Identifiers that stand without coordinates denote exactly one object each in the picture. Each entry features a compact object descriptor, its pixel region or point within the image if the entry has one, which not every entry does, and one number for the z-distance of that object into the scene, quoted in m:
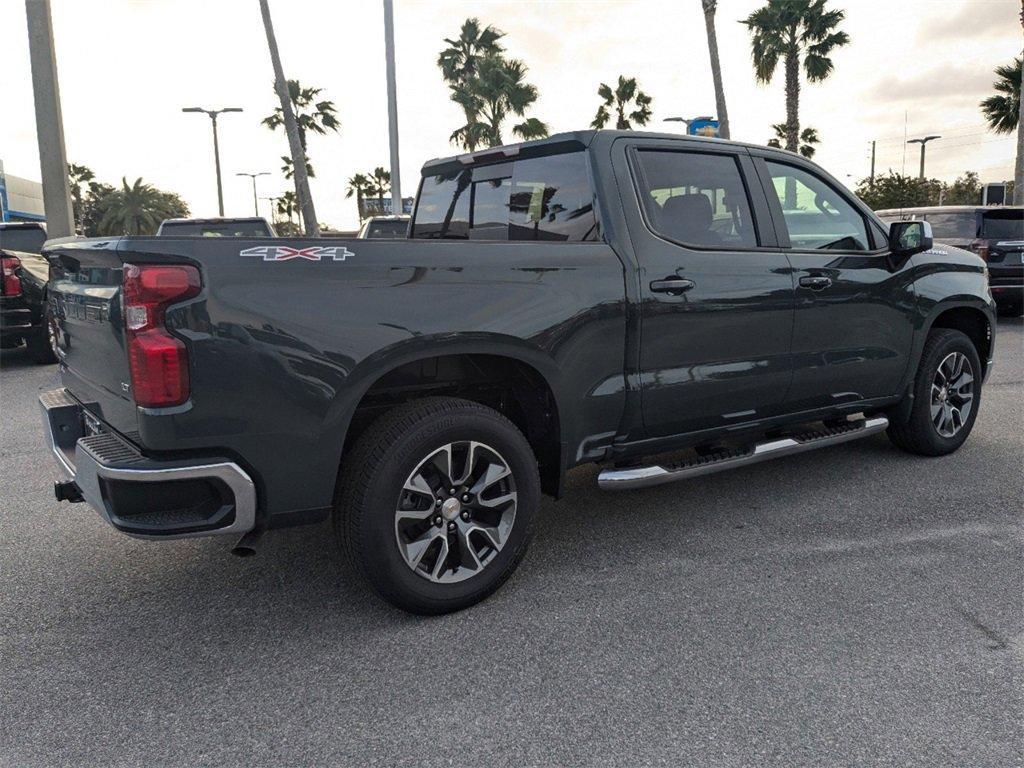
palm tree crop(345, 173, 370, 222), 72.38
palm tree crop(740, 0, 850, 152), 26.64
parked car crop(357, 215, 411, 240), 12.71
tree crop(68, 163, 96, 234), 71.06
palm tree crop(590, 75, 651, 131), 34.69
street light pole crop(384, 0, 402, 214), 17.05
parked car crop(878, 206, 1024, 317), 12.28
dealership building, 43.83
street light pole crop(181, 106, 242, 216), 34.41
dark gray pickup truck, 2.66
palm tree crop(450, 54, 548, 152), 32.25
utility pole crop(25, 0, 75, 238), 10.74
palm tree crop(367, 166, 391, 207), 72.69
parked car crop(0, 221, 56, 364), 9.41
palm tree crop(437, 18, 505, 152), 34.94
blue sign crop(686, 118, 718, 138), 15.98
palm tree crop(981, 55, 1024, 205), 25.03
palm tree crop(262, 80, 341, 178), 32.44
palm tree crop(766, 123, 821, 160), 37.19
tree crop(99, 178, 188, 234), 66.38
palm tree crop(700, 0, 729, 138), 19.06
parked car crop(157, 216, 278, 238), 10.45
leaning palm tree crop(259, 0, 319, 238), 18.99
